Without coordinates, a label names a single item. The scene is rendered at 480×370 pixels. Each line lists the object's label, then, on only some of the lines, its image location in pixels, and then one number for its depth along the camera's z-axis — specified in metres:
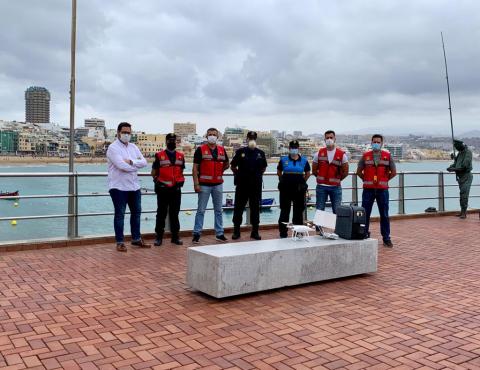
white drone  5.99
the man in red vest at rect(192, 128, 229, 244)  8.12
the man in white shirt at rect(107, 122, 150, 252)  7.37
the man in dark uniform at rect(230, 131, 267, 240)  8.35
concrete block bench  5.05
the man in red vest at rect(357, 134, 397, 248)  8.32
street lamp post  7.96
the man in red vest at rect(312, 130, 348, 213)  8.66
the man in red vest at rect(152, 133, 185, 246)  7.95
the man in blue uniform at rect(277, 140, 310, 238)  8.52
